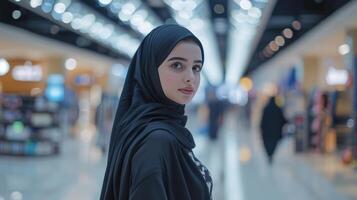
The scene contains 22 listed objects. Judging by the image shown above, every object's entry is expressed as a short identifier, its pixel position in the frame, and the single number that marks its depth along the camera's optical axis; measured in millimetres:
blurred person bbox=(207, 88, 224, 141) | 16156
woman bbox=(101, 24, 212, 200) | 1420
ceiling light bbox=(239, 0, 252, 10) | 10953
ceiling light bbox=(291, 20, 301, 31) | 12575
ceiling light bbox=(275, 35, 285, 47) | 16672
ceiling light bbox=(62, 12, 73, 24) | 11155
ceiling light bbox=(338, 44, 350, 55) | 11691
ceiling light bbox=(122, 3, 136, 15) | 12030
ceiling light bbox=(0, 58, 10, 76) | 14797
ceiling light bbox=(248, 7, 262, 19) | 11334
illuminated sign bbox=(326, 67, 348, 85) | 15984
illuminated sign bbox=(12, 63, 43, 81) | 14969
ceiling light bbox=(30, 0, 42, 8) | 8789
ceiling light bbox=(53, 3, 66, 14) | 10062
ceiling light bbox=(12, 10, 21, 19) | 9206
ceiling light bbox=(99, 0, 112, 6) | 11180
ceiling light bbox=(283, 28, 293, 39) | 14446
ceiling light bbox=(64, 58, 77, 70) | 19909
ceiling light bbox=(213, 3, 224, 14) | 12758
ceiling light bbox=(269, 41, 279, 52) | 18859
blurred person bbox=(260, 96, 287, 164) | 10305
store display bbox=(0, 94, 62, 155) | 11992
